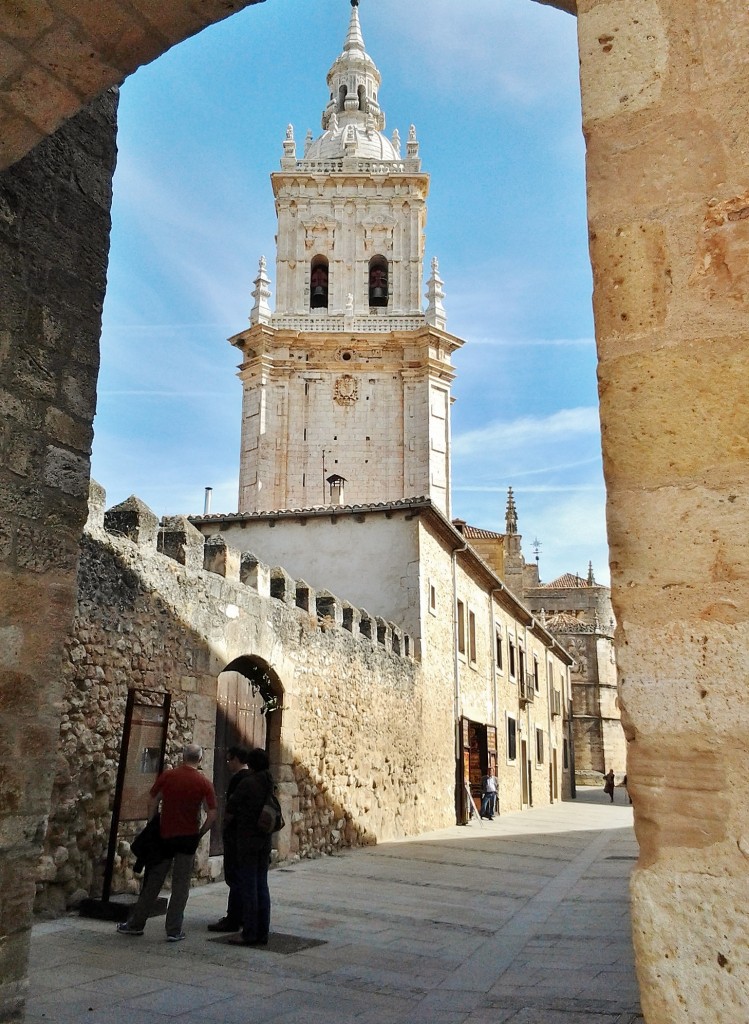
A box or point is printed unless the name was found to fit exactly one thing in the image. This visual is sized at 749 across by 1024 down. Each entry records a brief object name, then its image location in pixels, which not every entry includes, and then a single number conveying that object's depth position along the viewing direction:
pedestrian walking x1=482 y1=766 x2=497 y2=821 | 17.98
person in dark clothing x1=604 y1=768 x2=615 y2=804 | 29.70
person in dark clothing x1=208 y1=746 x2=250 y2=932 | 5.65
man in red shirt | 5.47
